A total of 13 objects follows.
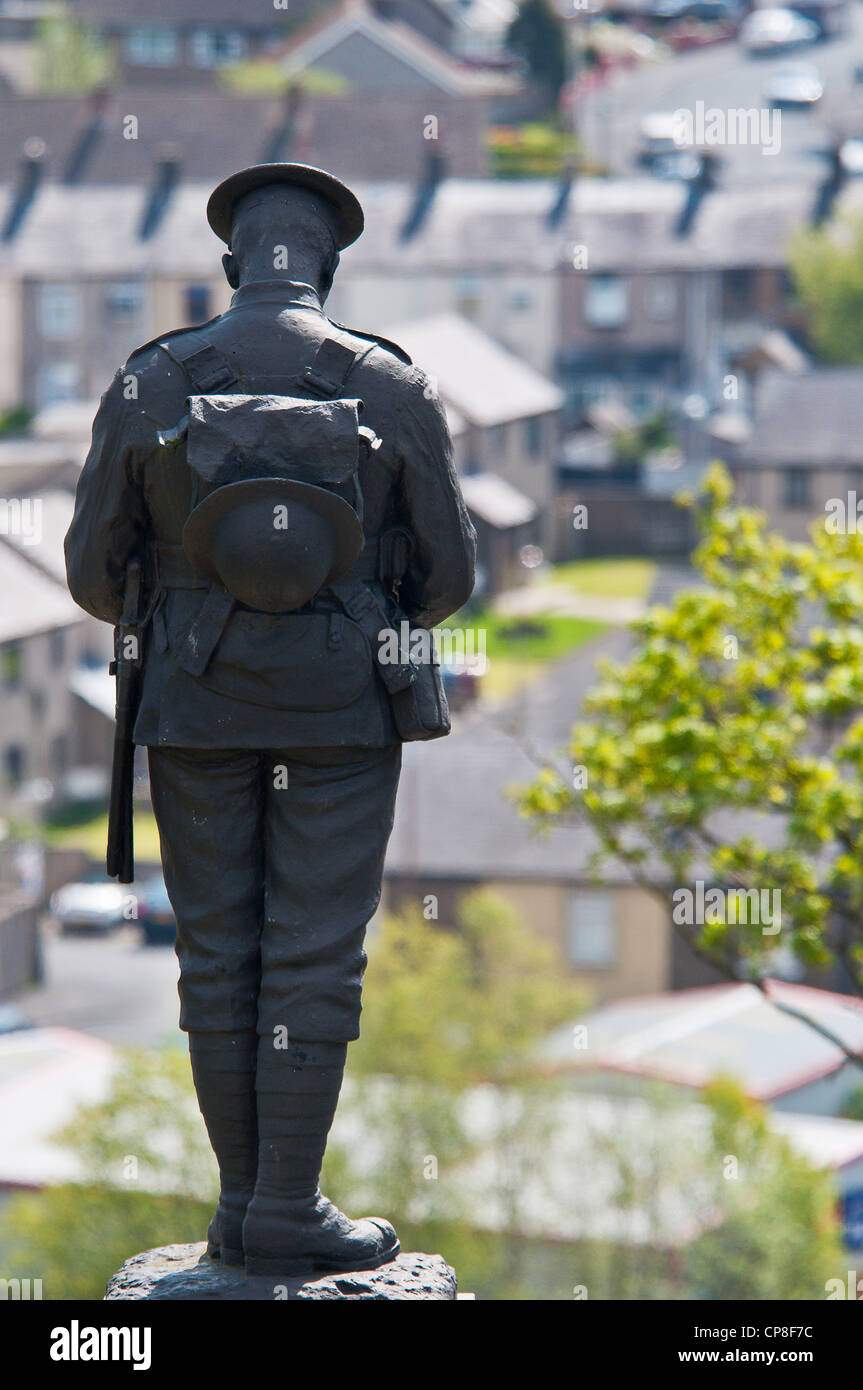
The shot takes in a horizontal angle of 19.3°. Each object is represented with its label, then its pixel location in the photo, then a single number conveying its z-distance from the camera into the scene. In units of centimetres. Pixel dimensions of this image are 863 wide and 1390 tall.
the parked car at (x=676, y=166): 9288
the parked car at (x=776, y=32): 10694
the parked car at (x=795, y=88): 10338
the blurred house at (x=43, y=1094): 4494
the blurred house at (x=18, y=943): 6059
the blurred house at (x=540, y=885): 5569
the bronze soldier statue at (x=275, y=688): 827
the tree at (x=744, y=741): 1786
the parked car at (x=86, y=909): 6475
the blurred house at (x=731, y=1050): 4622
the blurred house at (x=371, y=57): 11444
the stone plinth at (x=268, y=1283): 818
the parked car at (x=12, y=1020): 5591
